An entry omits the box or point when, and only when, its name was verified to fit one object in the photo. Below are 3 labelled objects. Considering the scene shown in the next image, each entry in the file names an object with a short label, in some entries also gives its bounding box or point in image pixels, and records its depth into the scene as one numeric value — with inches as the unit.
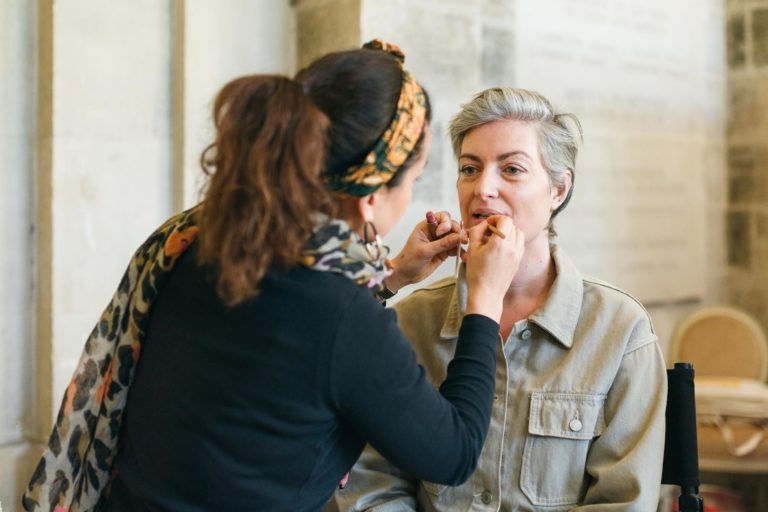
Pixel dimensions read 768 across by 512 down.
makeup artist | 46.3
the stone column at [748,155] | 161.3
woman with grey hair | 63.3
